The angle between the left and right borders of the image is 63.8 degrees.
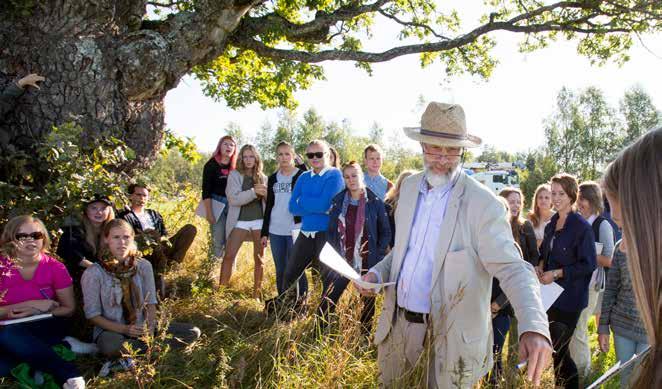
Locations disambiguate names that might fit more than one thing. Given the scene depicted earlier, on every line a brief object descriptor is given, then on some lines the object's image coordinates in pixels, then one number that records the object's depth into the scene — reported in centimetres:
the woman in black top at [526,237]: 497
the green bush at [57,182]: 464
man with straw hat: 254
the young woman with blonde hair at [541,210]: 563
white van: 3456
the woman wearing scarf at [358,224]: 521
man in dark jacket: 536
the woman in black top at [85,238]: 492
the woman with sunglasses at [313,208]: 558
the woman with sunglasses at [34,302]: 394
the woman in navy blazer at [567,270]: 416
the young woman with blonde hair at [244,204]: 670
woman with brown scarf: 439
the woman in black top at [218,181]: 709
